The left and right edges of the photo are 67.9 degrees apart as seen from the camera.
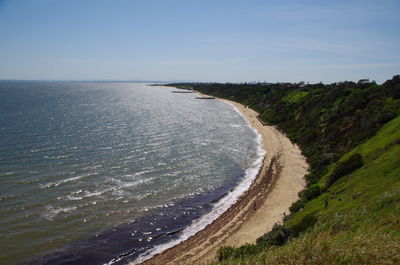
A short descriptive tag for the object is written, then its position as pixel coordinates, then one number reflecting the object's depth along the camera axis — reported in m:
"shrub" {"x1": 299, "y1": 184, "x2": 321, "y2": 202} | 27.33
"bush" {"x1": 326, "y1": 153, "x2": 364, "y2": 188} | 26.73
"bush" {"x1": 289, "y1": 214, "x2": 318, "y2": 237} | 18.34
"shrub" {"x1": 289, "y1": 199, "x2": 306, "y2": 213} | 27.09
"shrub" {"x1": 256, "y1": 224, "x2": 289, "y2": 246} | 18.83
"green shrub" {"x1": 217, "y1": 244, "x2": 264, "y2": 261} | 17.27
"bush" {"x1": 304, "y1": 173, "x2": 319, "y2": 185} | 33.43
